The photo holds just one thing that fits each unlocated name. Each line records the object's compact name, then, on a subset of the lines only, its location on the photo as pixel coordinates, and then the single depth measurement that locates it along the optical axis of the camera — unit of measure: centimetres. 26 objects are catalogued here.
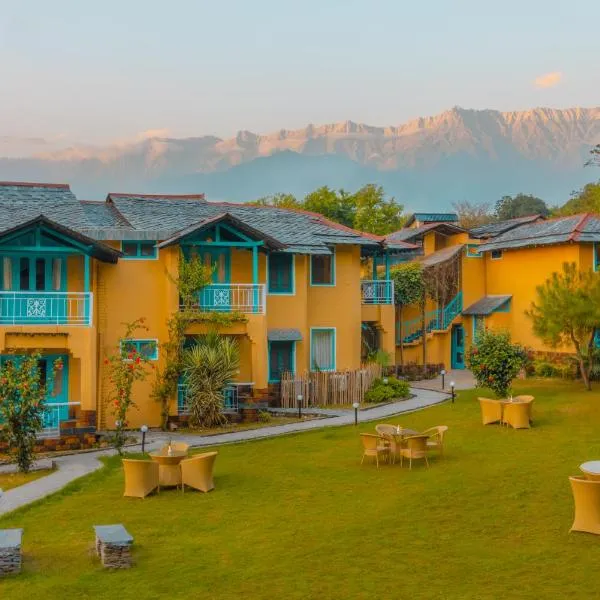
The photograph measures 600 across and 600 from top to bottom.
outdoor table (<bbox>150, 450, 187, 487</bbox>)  1575
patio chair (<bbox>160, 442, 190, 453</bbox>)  1688
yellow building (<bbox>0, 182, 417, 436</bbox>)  2245
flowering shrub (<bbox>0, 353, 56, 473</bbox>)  1780
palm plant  2344
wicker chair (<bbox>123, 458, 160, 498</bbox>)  1518
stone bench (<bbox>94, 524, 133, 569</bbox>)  1105
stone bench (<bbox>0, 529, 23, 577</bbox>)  1084
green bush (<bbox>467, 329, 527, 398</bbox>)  2473
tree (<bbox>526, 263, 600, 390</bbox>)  2677
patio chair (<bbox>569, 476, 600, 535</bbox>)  1205
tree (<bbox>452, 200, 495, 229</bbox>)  8546
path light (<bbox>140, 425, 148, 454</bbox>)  1946
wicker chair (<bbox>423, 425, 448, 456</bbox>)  1783
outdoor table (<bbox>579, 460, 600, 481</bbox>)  1305
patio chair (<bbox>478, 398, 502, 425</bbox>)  2150
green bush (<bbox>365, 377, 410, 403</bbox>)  2742
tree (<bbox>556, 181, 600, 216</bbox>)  6336
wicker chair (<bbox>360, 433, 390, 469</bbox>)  1731
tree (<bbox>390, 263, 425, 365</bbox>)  3581
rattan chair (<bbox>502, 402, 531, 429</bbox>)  2091
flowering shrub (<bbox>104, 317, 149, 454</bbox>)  1956
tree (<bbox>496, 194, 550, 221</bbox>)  8831
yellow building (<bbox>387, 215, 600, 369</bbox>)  3469
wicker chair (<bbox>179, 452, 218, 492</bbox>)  1556
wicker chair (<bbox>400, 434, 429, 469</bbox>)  1694
